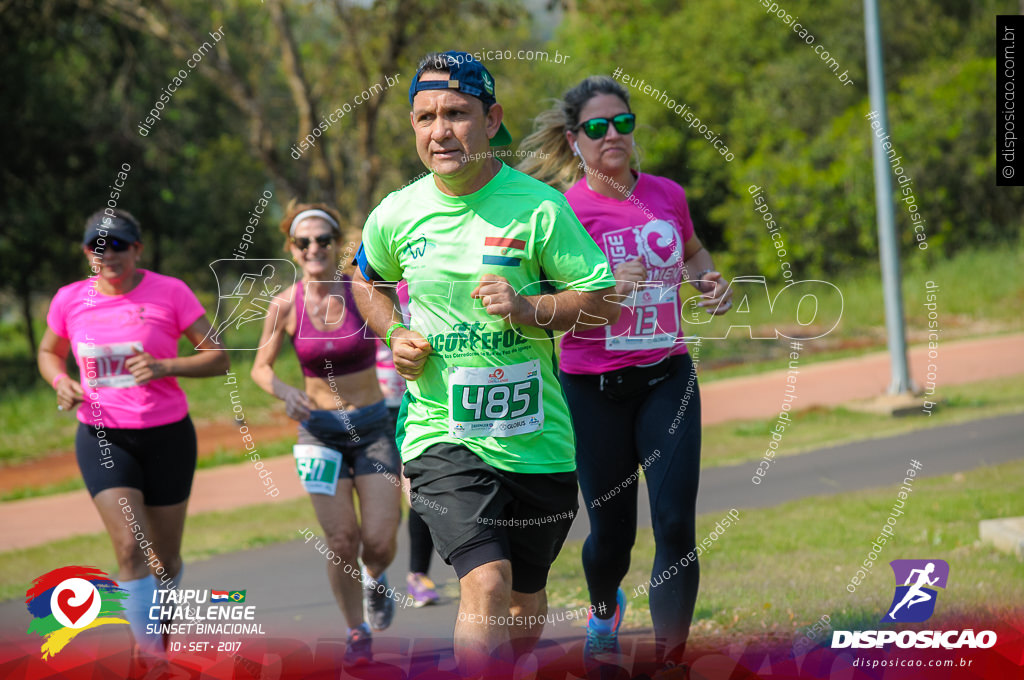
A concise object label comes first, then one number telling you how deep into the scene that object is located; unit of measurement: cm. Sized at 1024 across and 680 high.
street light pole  1983
